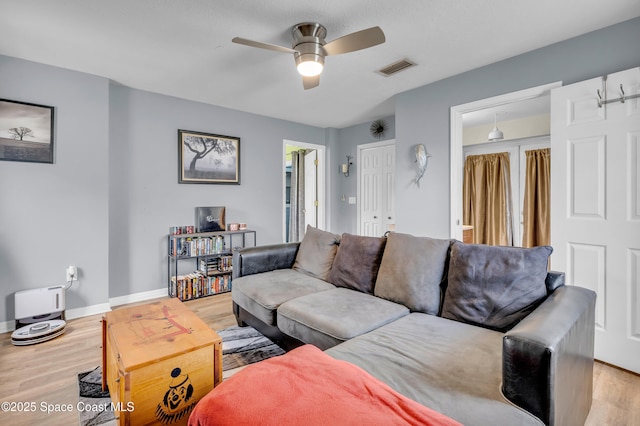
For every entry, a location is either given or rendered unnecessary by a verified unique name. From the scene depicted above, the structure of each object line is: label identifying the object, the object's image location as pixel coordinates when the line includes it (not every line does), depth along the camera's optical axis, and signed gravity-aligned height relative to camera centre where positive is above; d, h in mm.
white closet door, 4844 +368
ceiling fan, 2073 +1181
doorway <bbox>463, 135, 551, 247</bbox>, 4813 +499
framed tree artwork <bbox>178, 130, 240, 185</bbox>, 3957 +734
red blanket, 872 -592
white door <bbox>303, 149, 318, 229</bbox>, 5738 +459
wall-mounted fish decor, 3441 +605
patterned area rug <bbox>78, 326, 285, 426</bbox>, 1662 -1088
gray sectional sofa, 1017 -612
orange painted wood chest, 1285 -704
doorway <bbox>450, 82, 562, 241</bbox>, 3227 +446
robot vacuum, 2492 -1022
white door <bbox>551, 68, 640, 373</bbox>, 2111 +55
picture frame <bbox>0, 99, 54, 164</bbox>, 2756 +755
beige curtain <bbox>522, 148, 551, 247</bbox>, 4590 +174
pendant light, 4438 +1103
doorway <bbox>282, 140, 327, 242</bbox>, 5582 +438
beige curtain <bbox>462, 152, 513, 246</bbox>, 5008 +217
